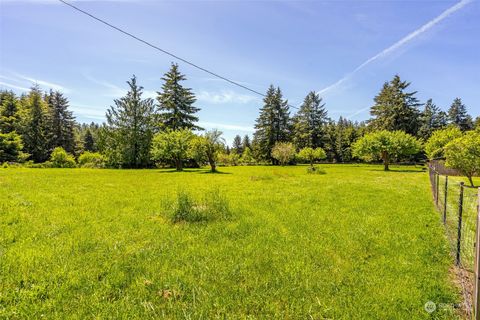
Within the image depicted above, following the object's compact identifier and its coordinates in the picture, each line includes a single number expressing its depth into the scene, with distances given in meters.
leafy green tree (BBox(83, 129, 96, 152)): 59.78
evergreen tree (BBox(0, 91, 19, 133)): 41.50
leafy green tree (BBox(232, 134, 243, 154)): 100.56
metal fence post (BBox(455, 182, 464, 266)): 4.37
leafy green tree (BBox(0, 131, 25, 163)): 32.75
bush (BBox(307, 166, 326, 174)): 25.13
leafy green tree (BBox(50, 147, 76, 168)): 34.09
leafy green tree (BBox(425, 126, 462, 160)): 29.59
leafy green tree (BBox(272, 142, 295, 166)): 42.58
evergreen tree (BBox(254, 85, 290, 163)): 53.97
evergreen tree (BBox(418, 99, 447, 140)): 59.88
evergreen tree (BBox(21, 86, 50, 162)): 43.16
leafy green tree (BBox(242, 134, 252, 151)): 84.01
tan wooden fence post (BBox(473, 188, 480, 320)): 2.25
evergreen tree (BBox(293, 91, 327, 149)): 55.56
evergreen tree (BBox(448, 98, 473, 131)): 63.41
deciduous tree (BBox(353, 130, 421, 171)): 31.22
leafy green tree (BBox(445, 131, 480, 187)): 14.63
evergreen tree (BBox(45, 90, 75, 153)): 49.47
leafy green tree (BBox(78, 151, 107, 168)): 35.19
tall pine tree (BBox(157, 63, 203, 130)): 43.12
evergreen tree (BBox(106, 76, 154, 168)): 35.59
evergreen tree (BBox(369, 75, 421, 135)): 50.59
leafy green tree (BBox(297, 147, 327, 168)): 40.50
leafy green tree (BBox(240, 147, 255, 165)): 52.03
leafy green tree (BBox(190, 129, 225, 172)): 27.23
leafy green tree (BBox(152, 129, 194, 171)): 28.78
